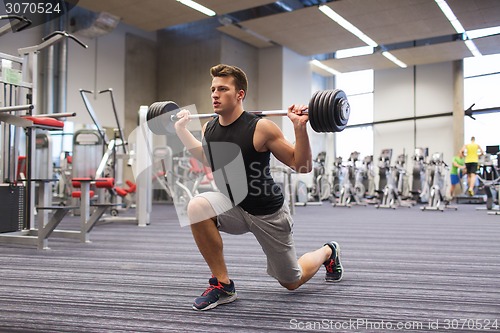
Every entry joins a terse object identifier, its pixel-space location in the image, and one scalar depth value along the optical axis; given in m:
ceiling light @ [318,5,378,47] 8.74
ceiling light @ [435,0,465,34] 8.33
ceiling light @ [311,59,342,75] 12.70
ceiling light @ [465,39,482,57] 10.69
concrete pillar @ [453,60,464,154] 12.27
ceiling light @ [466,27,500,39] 10.13
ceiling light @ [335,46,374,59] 11.77
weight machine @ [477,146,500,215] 7.73
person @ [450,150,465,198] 11.36
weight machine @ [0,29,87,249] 3.67
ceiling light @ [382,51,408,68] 11.86
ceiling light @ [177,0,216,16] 8.42
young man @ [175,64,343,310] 1.86
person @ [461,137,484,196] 8.88
